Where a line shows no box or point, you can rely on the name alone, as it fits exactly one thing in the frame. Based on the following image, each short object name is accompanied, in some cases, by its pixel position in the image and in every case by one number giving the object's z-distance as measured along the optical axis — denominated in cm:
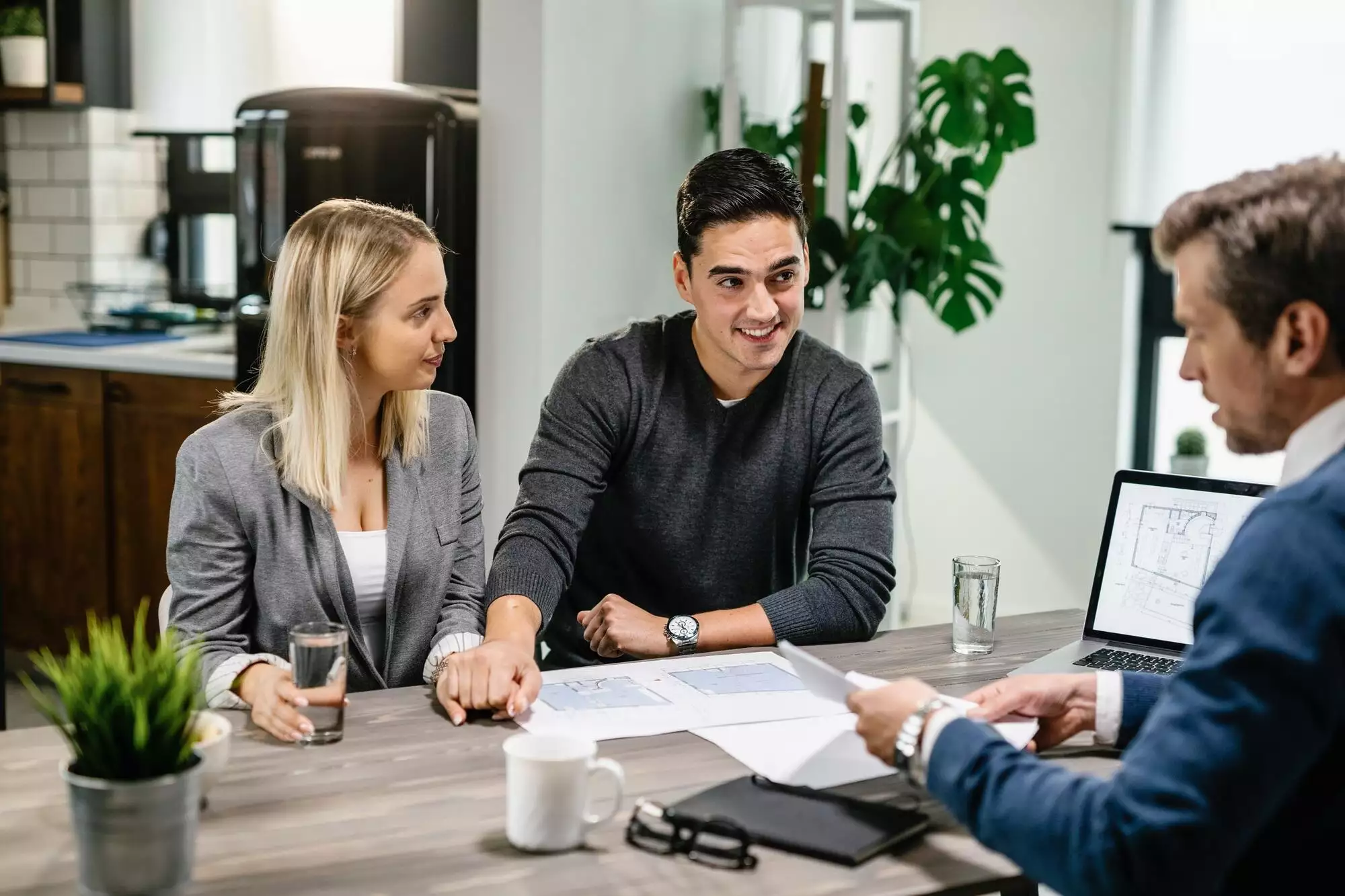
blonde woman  185
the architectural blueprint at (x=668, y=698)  160
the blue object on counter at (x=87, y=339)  424
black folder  127
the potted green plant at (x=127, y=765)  115
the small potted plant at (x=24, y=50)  450
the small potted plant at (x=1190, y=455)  399
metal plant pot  114
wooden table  121
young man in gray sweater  216
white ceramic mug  126
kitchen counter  393
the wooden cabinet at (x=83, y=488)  404
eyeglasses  125
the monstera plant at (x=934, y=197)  360
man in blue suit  104
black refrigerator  349
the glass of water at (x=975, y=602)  196
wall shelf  453
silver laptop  191
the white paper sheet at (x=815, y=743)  136
